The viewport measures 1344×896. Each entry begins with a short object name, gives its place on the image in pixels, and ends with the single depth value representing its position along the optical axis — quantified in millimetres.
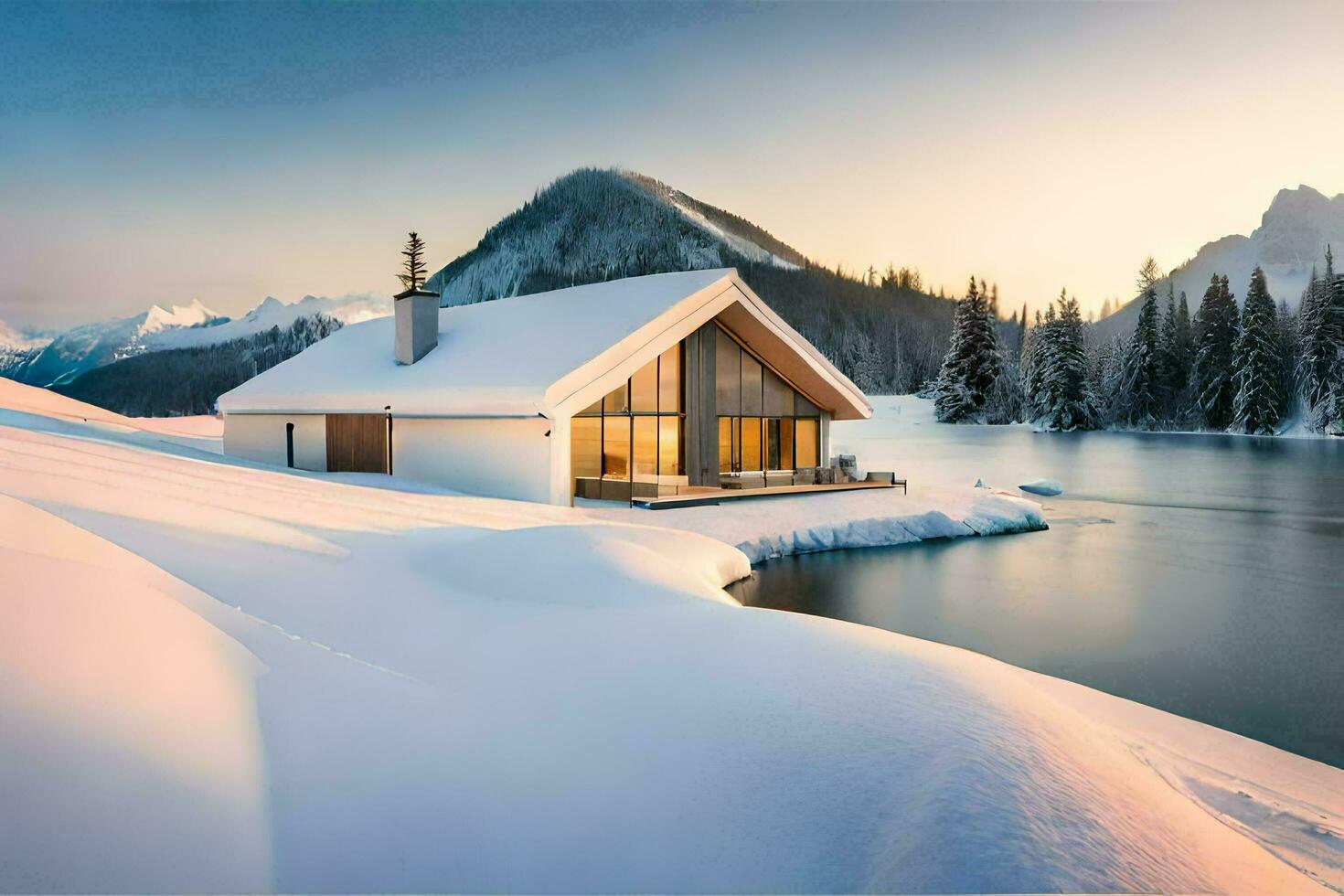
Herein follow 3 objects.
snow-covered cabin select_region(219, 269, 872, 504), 14836
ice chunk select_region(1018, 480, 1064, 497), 24828
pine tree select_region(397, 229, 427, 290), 19250
